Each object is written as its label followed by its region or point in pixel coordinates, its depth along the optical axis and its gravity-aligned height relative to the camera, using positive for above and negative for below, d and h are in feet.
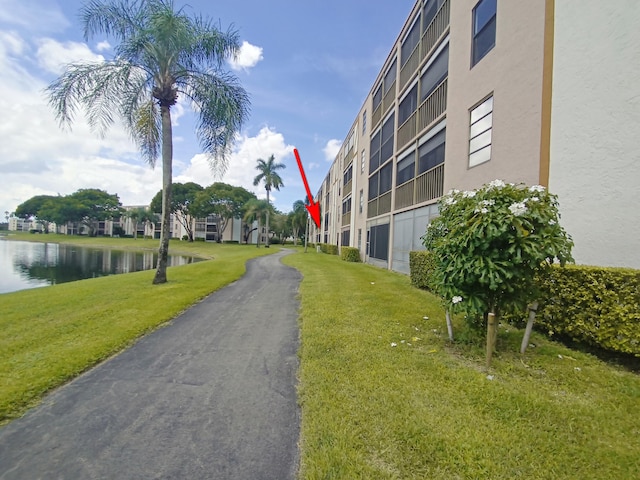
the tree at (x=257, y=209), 148.77 +13.19
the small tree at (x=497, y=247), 11.42 -0.16
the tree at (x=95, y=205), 239.30 +20.17
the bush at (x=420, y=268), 29.73 -3.04
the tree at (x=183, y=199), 185.48 +21.46
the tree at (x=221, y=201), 181.47 +20.94
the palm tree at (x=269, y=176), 148.05 +30.53
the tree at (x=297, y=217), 204.21 +13.92
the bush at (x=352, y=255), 71.67 -4.26
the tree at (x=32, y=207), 266.98 +18.33
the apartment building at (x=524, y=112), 15.85 +10.80
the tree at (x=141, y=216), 226.99 +11.70
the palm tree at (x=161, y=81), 31.04 +17.27
